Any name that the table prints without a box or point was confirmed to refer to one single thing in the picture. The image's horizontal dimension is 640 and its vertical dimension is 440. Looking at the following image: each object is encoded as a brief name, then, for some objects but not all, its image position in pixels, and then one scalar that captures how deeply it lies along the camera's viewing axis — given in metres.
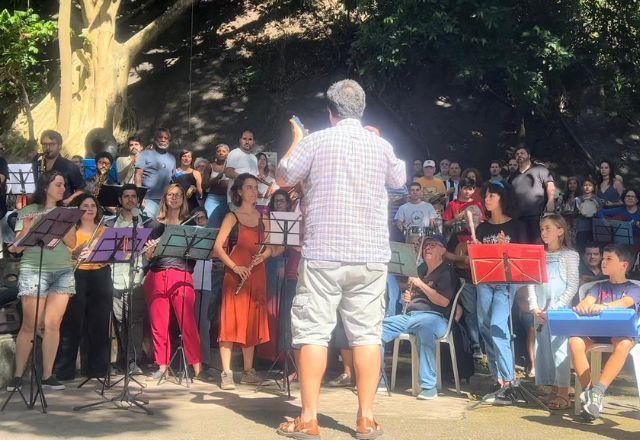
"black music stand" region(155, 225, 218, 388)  9.41
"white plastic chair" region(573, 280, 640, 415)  8.05
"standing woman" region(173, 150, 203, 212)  13.55
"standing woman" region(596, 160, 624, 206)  14.61
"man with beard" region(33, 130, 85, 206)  10.76
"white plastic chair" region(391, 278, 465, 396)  9.27
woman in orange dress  9.57
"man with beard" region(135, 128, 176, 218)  13.24
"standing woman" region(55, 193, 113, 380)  9.56
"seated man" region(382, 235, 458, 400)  9.01
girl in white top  8.58
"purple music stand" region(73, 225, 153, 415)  8.56
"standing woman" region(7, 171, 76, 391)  8.81
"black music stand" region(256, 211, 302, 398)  8.66
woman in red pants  9.91
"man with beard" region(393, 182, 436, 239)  13.24
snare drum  12.30
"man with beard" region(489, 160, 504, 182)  15.56
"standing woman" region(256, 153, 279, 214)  13.09
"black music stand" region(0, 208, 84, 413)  7.93
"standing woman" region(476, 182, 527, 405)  8.86
